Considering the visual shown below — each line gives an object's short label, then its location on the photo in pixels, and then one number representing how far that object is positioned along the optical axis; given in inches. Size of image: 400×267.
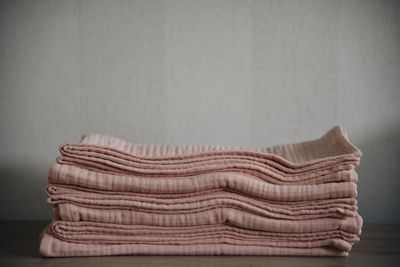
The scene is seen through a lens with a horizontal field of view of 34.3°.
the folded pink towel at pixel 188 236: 41.5
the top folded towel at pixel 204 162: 42.1
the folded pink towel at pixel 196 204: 41.3
